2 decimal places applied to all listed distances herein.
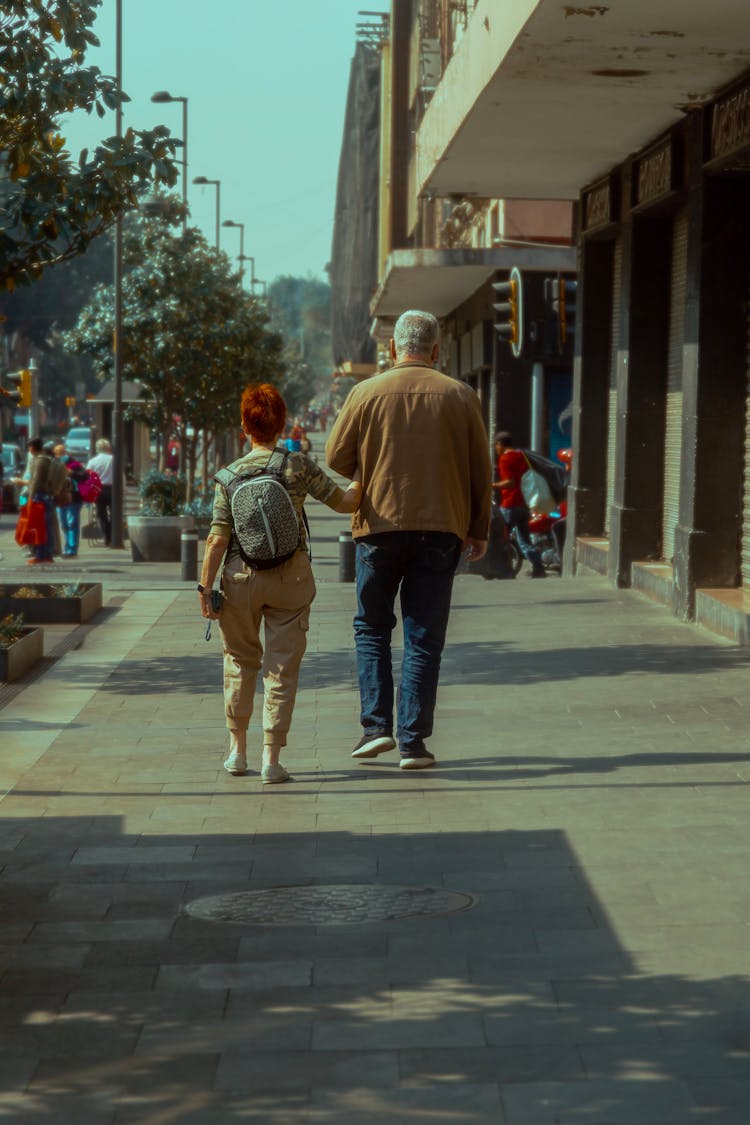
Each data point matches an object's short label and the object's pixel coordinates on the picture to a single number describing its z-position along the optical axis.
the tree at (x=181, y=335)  35.12
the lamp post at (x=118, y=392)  29.44
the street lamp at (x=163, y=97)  47.81
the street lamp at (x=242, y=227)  86.01
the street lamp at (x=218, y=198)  67.97
